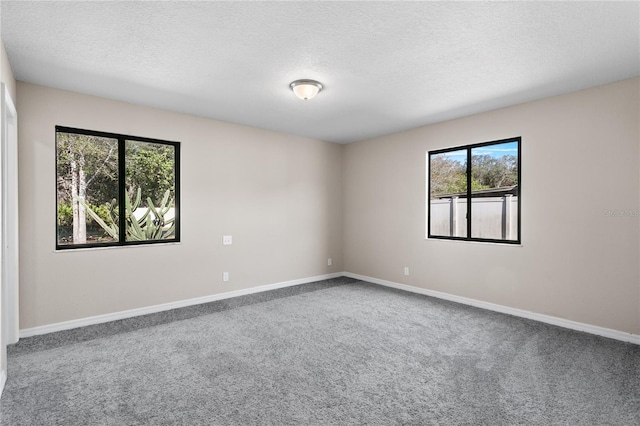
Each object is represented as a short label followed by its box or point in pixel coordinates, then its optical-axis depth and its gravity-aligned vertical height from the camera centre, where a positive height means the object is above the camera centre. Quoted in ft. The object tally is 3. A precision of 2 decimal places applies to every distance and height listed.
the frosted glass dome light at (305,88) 10.73 +3.93
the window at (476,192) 13.60 +0.77
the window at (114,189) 12.03 +0.75
